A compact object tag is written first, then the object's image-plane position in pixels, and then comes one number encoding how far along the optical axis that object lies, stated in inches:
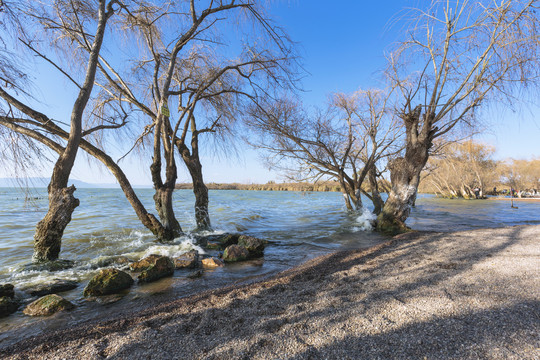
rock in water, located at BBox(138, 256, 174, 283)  178.5
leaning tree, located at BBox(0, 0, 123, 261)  186.1
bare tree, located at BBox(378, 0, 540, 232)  241.1
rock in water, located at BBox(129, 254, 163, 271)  193.8
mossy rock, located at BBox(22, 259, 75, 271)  192.4
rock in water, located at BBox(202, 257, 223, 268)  216.4
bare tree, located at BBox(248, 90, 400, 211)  432.5
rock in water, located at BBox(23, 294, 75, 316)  130.3
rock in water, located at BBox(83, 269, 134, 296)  155.7
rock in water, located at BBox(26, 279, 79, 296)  159.5
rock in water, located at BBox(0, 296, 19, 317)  132.3
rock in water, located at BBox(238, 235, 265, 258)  250.2
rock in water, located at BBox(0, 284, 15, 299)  145.1
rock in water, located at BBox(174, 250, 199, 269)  207.3
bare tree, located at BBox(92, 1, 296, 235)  236.2
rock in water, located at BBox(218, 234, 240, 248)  300.4
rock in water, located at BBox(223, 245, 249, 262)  231.3
